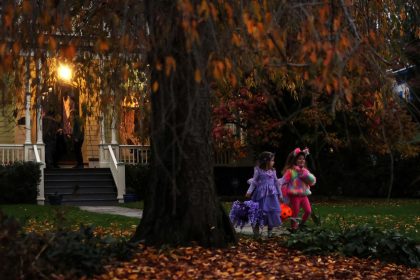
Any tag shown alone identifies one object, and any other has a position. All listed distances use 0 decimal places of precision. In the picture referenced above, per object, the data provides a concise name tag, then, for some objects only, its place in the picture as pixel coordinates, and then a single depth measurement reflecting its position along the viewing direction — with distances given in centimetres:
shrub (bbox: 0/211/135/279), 541
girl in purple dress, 974
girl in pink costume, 1064
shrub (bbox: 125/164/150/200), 2003
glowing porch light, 1218
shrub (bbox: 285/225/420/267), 808
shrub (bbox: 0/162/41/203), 1791
